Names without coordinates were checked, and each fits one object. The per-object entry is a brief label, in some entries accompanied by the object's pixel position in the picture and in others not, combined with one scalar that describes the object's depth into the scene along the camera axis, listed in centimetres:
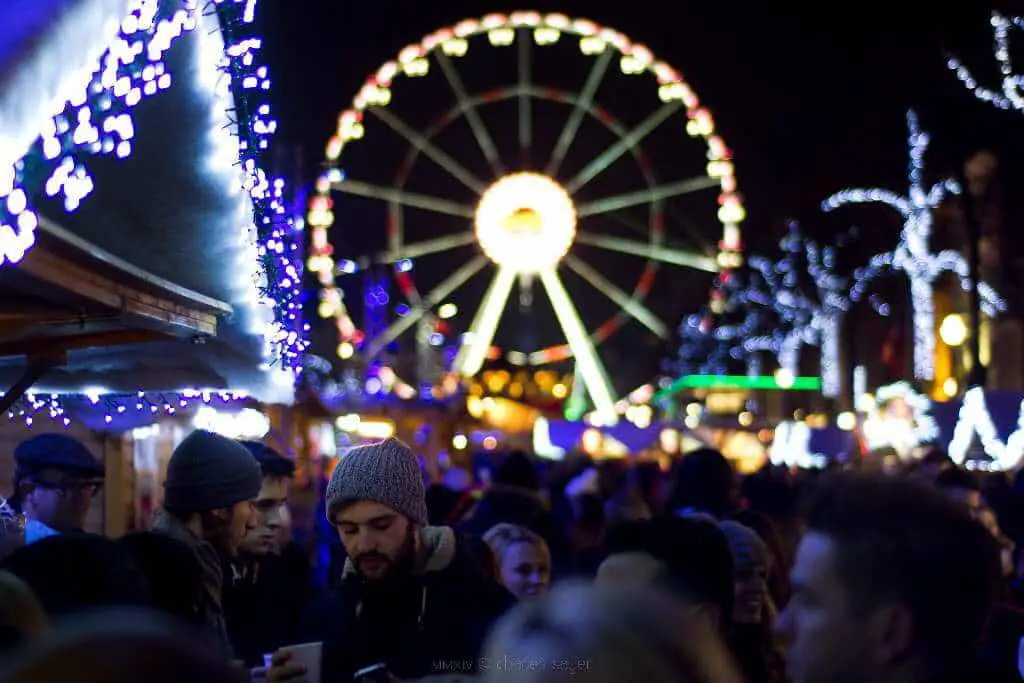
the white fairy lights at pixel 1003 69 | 1727
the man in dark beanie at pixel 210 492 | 512
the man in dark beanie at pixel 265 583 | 595
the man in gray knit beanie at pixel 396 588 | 407
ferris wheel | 2680
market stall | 348
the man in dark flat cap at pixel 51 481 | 548
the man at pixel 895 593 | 280
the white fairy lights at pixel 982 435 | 1228
